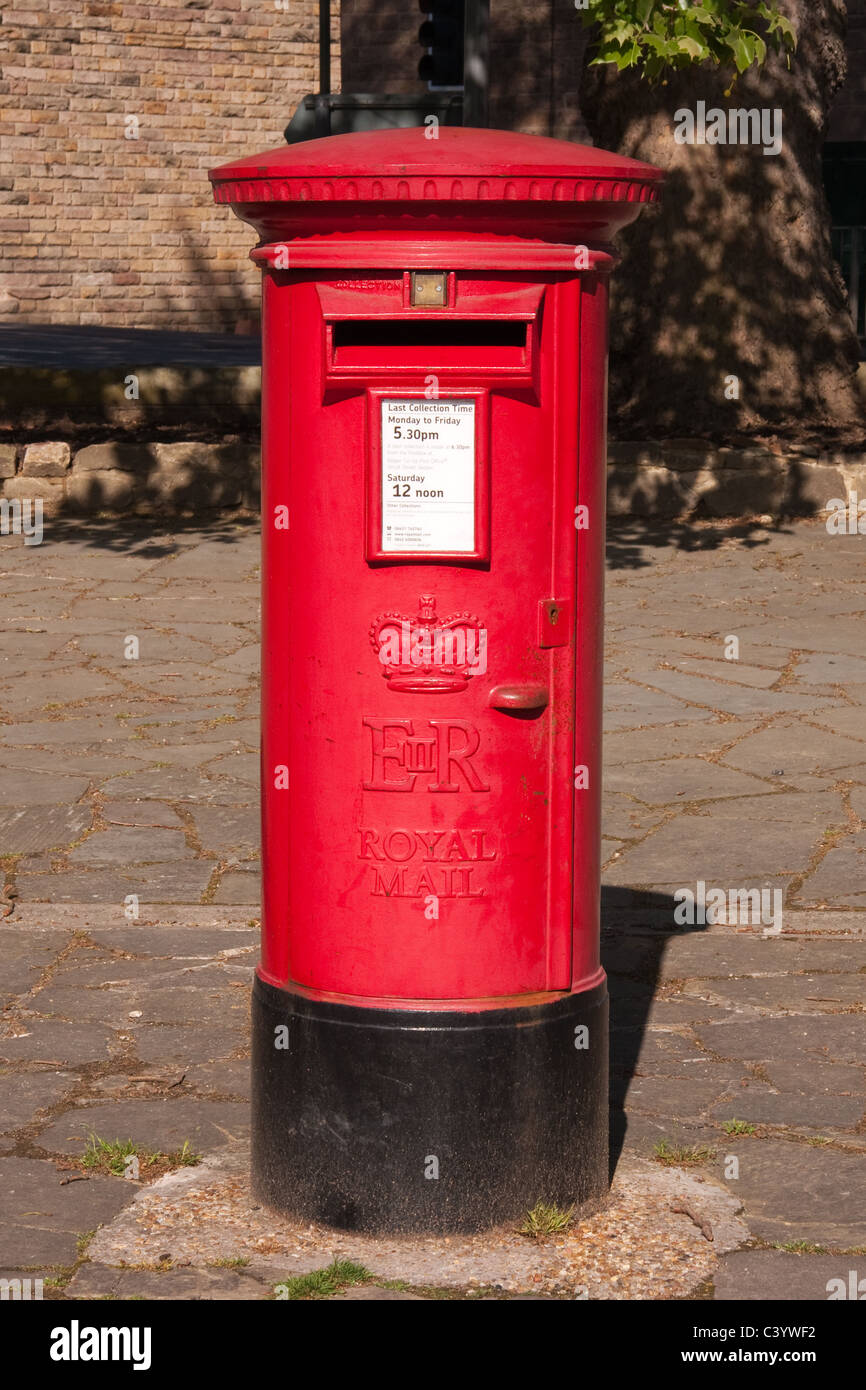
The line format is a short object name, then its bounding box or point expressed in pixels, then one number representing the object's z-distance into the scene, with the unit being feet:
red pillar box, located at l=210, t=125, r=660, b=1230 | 10.30
